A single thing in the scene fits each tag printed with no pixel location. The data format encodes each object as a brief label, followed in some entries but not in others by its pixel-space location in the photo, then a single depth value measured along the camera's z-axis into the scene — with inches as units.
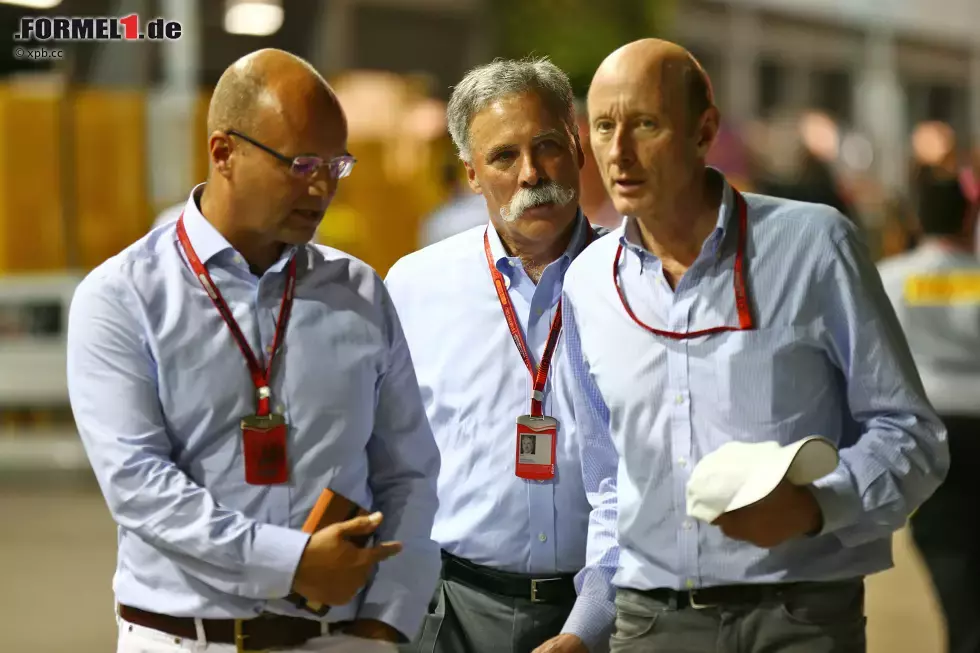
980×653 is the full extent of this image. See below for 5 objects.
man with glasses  187.8
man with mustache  241.9
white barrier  765.9
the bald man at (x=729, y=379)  197.8
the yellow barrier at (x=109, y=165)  784.3
